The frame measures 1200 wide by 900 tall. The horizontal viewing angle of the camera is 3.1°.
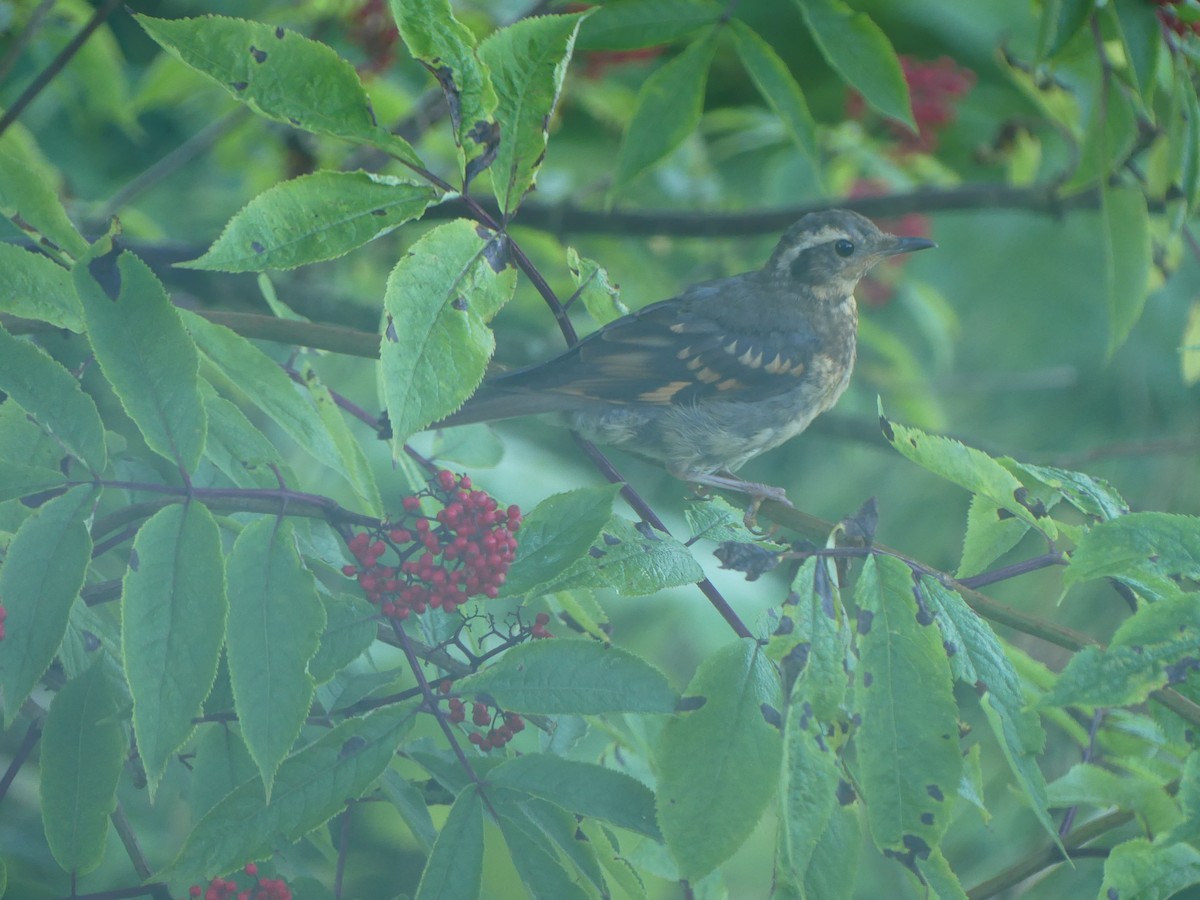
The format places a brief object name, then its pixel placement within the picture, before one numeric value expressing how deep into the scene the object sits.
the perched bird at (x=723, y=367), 8.21
